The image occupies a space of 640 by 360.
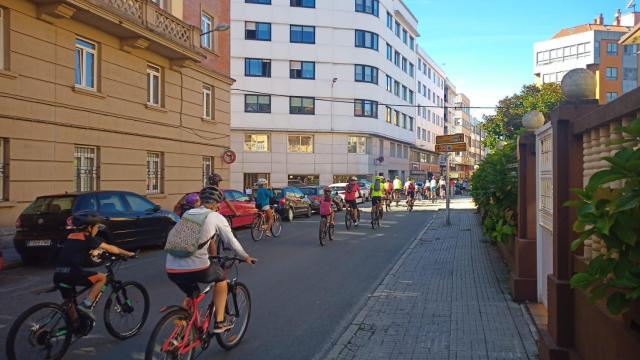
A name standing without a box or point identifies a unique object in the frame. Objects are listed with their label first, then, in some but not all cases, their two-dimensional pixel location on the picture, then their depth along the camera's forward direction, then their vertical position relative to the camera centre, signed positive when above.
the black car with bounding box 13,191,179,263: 11.06 -0.86
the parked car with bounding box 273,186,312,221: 23.03 -0.95
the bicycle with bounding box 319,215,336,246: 14.44 -1.31
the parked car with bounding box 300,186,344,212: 27.38 -0.76
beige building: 14.18 +2.64
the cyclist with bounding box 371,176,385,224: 19.41 -0.49
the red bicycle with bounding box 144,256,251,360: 4.37 -1.28
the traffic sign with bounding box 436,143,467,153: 20.64 +1.27
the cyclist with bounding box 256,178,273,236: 16.00 -0.59
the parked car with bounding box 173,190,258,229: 18.06 -0.89
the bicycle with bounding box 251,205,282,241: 15.59 -1.28
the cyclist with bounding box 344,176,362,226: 17.81 -0.43
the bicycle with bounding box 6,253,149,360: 4.76 -1.33
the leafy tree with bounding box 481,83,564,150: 39.56 +5.67
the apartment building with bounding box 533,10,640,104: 66.12 +16.50
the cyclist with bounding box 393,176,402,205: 32.85 -0.29
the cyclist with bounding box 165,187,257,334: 4.84 -0.71
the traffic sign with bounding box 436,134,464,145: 20.77 +1.58
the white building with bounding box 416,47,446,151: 70.62 +11.34
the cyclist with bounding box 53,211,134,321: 5.25 -0.75
